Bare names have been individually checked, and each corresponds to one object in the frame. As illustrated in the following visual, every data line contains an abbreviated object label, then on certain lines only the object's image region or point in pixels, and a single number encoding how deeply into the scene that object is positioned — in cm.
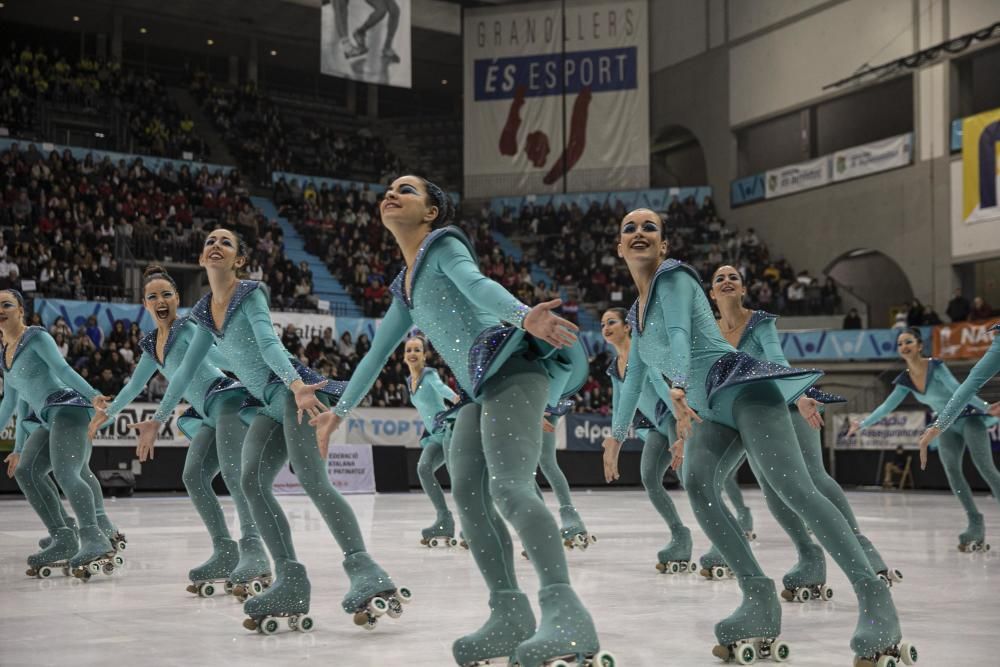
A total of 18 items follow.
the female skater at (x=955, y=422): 980
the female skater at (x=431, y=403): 1005
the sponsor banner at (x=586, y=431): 2333
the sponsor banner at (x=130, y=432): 1877
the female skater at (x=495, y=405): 347
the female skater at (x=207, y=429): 592
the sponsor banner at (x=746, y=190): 3303
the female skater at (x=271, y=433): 499
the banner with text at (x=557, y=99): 3428
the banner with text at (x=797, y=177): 3145
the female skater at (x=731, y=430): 413
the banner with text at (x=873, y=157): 2889
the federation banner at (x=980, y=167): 2584
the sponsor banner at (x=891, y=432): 2366
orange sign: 2345
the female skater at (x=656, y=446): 782
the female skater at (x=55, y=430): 729
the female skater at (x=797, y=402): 617
